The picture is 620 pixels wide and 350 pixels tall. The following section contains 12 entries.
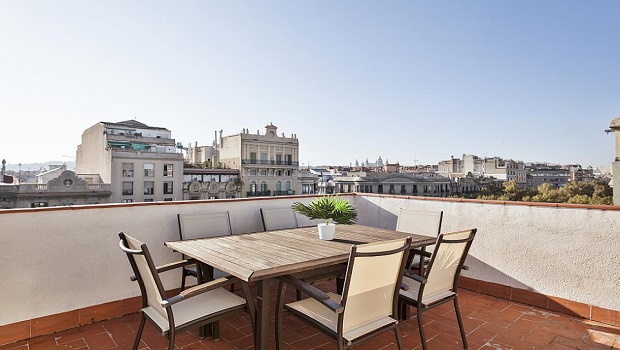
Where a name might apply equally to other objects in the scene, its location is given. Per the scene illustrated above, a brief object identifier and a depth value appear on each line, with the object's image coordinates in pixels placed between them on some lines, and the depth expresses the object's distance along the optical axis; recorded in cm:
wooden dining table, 184
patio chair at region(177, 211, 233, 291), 301
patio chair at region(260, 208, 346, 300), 351
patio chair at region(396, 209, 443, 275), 319
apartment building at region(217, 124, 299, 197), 3625
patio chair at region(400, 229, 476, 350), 204
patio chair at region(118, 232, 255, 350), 168
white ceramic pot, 261
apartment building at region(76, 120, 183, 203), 2698
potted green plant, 276
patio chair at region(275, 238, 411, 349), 163
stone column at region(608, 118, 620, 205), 1014
